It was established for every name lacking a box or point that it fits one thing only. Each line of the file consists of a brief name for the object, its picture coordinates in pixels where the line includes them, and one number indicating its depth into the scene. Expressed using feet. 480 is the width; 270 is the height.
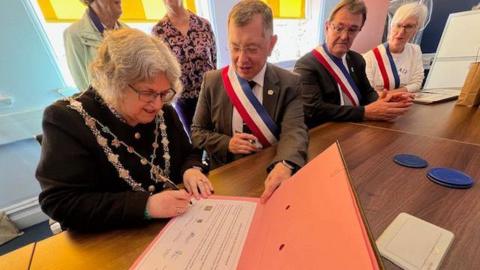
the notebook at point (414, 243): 1.44
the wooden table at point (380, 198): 1.66
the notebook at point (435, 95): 5.06
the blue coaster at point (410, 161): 2.52
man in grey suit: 3.07
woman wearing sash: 6.15
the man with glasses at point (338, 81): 4.24
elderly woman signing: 2.02
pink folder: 0.91
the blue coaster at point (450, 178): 2.14
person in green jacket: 4.71
